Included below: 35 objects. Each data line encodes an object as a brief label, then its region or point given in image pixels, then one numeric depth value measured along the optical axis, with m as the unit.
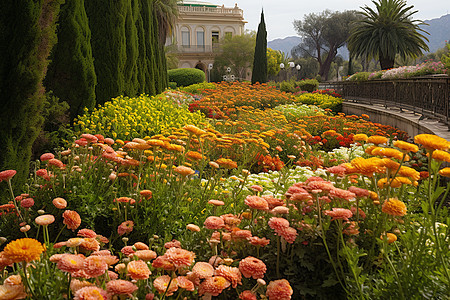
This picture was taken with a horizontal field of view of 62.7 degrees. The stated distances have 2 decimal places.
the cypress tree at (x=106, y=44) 7.25
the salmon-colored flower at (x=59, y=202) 2.12
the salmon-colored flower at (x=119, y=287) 1.43
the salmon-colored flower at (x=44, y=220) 1.69
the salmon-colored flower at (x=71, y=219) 1.99
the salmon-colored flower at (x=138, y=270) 1.47
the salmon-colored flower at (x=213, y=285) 1.57
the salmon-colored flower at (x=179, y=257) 1.49
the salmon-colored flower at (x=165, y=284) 1.51
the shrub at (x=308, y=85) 23.56
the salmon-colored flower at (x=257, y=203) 1.98
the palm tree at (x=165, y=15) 29.05
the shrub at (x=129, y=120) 5.69
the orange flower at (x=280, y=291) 1.63
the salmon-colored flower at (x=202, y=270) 1.63
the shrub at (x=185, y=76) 28.73
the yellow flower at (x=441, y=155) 1.65
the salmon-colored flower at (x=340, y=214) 1.73
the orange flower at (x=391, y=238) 1.87
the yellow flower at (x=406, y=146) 1.86
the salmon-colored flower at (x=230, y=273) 1.65
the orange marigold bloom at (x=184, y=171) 2.35
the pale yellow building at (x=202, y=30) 51.25
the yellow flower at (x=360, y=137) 2.87
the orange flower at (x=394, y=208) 1.77
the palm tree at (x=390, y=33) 28.81
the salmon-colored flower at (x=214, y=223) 1.97
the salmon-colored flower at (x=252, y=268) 1.65
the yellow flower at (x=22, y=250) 1.37
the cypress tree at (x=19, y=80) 3.56
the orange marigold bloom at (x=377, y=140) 2.48
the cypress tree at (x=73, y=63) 5.66
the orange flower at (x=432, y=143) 1.65
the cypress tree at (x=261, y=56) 24.77
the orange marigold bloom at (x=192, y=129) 2.77
